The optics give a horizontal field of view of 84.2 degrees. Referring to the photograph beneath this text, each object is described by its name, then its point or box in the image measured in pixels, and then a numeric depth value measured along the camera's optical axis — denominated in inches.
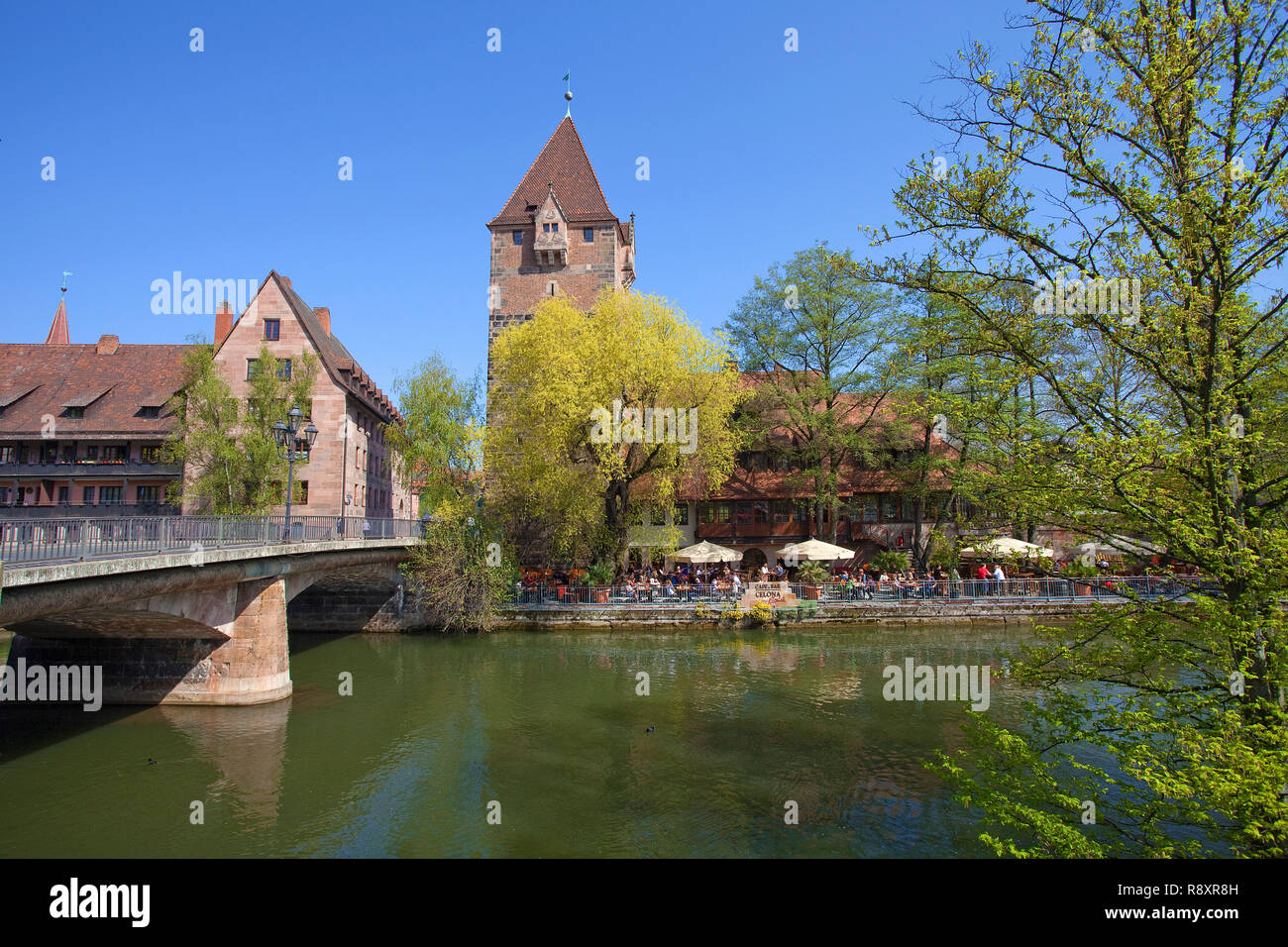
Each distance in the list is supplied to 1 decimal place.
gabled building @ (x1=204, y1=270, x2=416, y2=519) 1454.2
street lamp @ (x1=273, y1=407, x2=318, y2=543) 665.7
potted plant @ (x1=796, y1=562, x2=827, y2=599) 1173.1
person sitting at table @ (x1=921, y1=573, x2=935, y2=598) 1163.9
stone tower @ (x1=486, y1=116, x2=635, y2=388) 1590.8
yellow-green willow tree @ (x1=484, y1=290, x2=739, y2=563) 1112.2
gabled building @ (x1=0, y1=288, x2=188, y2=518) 1525.6
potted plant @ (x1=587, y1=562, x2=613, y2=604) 1200.2
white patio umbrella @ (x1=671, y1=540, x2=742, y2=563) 1269.7
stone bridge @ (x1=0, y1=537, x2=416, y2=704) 539.8
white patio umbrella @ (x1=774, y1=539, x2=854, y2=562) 1210.6
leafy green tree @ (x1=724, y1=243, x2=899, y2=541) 1392.7
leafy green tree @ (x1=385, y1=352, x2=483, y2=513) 1395.2
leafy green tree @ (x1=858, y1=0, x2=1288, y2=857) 243.3
